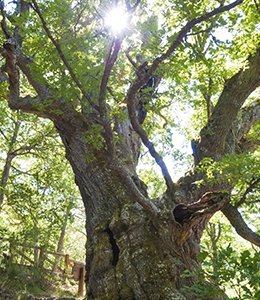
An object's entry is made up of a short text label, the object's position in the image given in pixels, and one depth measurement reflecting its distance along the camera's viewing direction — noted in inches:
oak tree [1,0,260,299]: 174.4
